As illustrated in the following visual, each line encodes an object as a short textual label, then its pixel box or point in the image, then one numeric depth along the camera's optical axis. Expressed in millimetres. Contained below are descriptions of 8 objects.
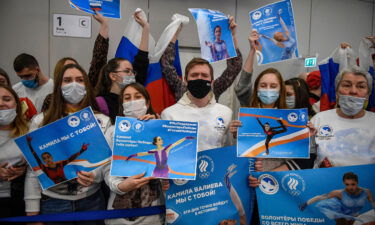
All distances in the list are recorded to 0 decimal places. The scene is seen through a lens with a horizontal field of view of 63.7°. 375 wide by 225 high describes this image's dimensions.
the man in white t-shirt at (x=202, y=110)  2375
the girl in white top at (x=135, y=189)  2008
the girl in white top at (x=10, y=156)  2031
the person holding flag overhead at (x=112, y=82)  2564
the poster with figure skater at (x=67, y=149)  1957
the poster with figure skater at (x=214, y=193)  2135
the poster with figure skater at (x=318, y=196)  2053
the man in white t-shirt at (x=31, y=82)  2955
